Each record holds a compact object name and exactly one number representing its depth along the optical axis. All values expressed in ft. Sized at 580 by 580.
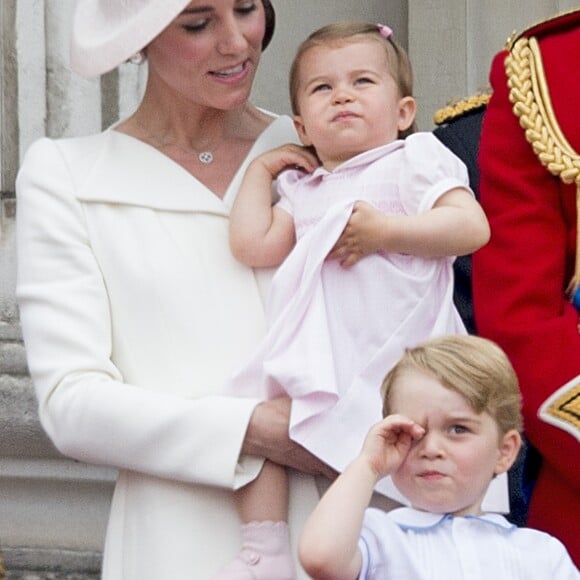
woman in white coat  23.56
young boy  20.93
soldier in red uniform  22.95
